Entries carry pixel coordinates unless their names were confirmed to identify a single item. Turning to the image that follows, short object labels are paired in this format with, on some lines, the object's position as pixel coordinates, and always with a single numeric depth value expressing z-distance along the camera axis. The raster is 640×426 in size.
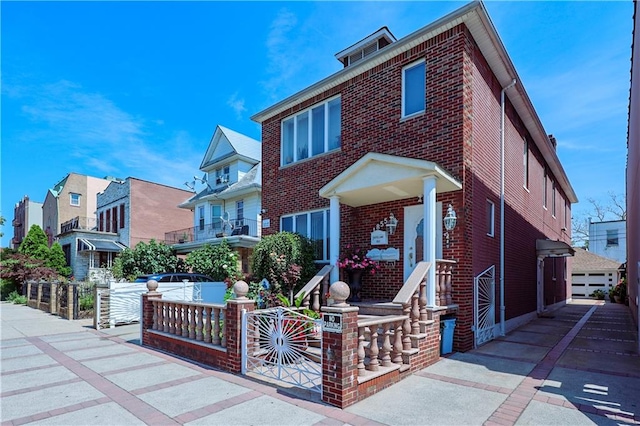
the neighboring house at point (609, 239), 33.88
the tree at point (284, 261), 9.28
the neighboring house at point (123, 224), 28.55
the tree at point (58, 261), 28.50
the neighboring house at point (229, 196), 20.67
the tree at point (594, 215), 38.34
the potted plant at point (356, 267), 8.86
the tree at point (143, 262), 18.88
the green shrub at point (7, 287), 22.72
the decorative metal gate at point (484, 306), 8.12
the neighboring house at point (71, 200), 36.72
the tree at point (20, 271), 22.12
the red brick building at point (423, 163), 7.98
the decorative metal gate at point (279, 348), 5.70
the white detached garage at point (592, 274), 26.88
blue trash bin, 7.38
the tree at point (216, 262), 16.61
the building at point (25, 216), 46.94
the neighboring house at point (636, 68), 8.93
